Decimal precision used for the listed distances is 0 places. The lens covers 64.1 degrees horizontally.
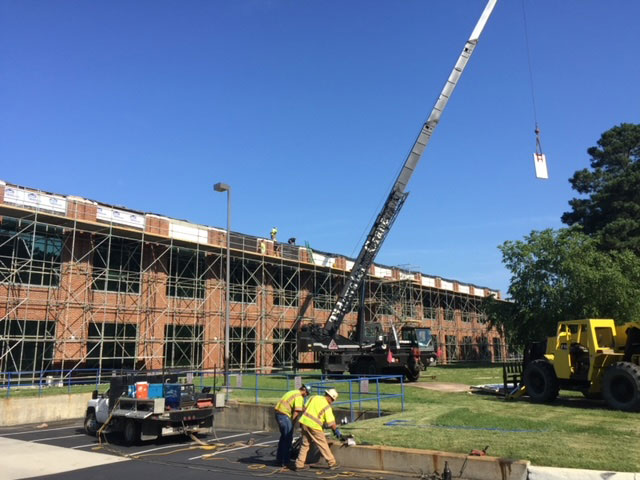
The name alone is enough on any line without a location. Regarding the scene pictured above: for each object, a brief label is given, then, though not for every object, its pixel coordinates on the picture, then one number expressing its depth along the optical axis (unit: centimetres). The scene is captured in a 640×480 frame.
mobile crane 2366
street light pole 1928
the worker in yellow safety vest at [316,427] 903
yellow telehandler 1324
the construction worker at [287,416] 970
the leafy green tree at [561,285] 2969
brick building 2338
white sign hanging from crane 1655
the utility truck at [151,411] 1227
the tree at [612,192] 3700
